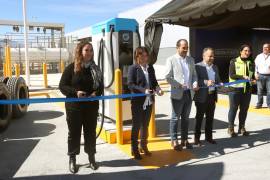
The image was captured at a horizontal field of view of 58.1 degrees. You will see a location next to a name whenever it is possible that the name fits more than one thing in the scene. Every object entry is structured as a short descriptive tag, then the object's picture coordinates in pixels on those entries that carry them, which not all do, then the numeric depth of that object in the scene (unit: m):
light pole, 10.39
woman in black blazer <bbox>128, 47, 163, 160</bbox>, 3.38
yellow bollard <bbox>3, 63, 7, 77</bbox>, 11.86
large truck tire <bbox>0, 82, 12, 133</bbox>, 4.66
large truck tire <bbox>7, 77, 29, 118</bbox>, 5.74
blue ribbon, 3.02
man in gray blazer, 3.62
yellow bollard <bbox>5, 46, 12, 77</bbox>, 11.25
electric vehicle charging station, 4.43
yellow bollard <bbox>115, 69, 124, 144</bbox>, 3.95
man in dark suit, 3.85
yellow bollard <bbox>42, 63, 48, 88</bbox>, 11.14
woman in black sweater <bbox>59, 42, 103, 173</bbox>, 3.00
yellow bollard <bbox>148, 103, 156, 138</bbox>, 4.39
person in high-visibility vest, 4.23
